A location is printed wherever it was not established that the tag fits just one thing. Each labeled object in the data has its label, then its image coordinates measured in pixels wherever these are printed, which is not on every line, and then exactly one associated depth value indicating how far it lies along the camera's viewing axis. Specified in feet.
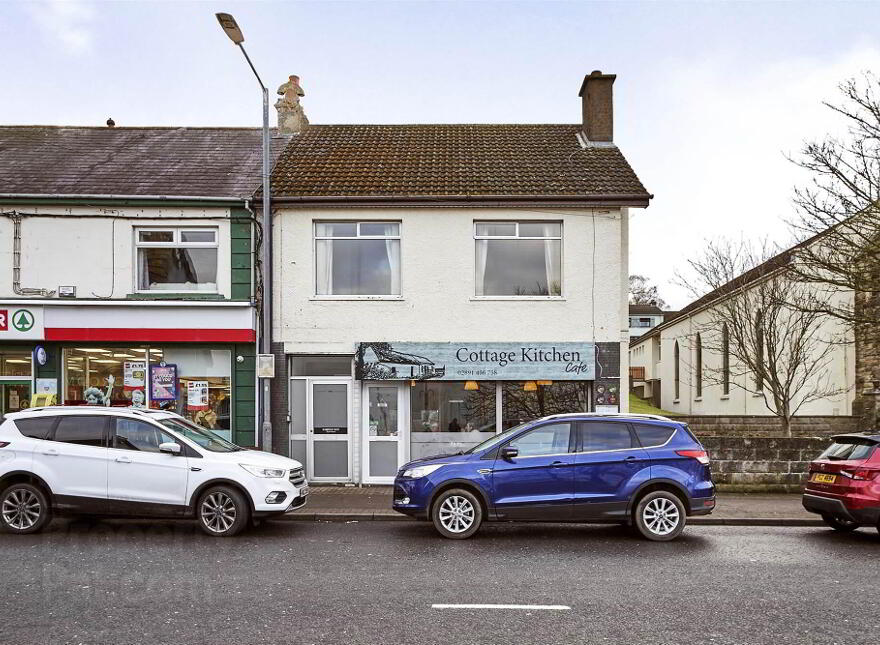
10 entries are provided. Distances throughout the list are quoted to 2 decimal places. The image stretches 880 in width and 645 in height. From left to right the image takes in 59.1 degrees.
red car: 33.24
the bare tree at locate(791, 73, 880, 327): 46.19
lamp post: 45.21
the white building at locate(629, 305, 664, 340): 273.17
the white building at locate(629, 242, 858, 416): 84.33
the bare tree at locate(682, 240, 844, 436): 67.26
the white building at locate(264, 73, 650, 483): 50.08
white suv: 33.71
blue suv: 33.58
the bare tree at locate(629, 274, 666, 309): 273.13
